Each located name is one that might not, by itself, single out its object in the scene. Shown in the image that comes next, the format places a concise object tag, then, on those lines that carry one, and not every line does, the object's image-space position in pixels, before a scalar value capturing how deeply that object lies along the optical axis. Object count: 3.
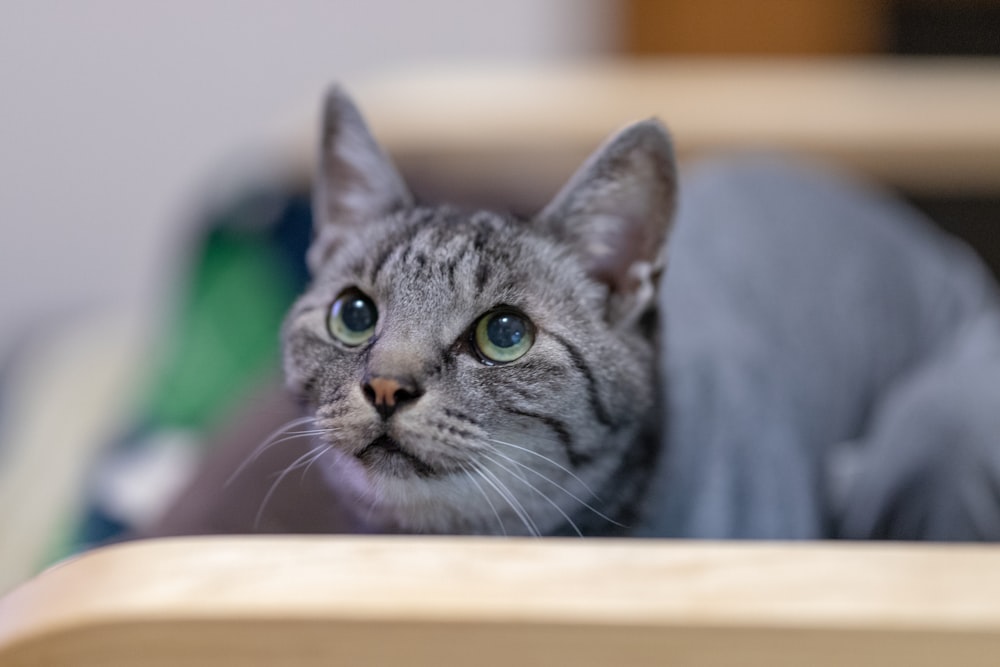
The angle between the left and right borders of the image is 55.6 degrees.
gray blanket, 0.60
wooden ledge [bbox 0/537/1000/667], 0.40
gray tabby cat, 0.44
